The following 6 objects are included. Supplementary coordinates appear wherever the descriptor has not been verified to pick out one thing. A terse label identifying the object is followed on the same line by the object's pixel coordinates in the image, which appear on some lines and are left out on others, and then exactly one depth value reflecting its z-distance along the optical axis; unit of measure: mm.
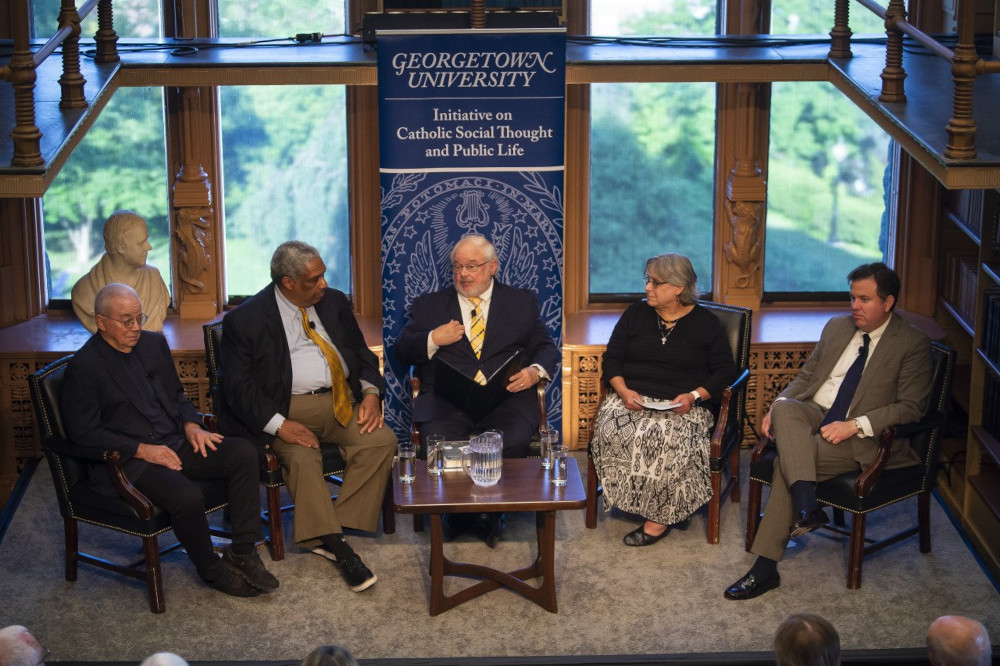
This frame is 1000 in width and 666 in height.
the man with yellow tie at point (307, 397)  5605
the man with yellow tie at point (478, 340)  5887
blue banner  6090
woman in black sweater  5824
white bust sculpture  6238
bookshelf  5852
